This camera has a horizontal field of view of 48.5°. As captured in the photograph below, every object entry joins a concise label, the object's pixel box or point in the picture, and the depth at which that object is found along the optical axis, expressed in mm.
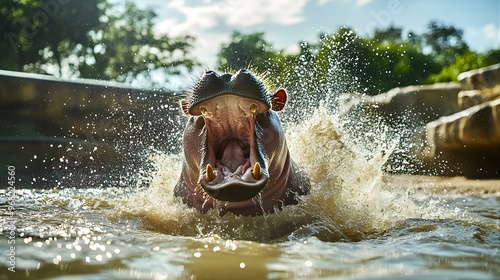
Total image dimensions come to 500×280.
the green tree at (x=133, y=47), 30123
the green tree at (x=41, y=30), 23422
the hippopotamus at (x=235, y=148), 2938
